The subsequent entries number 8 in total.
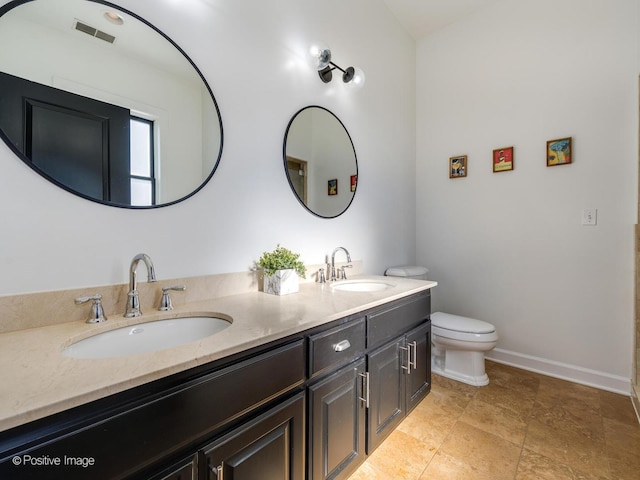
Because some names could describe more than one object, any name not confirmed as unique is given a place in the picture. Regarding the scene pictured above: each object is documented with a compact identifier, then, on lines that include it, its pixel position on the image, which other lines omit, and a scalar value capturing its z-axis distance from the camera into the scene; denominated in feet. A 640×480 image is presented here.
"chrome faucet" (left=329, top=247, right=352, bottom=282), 6.14
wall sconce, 5.74
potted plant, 4.63
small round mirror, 5.65
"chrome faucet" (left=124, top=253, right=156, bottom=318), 3.34
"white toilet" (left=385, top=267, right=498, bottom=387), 6.56
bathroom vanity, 1.82
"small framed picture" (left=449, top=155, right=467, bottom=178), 8.47
